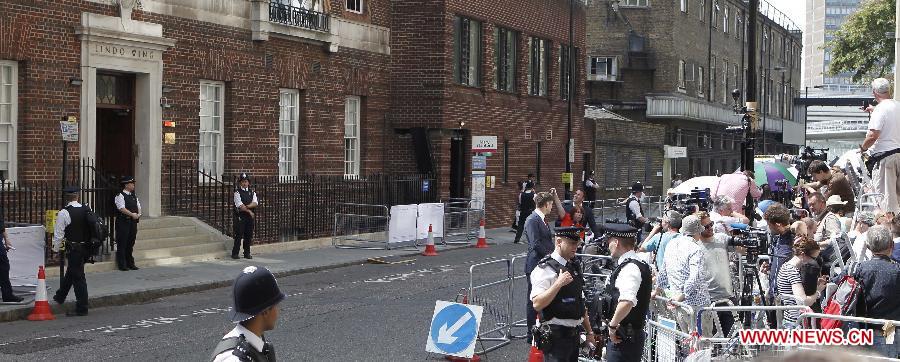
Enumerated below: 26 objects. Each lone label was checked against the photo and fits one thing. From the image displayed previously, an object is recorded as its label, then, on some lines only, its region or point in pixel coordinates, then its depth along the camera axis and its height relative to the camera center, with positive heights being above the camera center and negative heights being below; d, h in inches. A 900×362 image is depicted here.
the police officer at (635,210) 962.1 -38.1
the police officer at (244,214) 965.8 -45.6
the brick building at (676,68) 2416.3 +199.1
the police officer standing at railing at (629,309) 368.2 -44.7
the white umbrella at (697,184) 934.5 -15.7
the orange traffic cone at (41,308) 647.1 -82.9
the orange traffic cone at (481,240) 1232.2 -81.2
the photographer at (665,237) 516.7 -32.6
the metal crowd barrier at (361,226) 1158.3 -67.1
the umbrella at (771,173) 1386.6 -9.7
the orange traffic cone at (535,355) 422.0 -67.9
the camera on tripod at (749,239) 512.1 -32.8
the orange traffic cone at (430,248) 1106.7 -80.8
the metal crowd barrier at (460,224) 1256.8 -68.1
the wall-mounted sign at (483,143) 1368.1 +19.6
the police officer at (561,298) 378.0 -42.6
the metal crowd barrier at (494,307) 577.0 -71.8
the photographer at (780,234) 494.0 -28.3
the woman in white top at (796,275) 446.3 -41.0
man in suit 558.3 -33.0
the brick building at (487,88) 1357.0 +89.2
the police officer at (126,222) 824.9 -45.7
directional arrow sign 502.0 -70.5
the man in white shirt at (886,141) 510.6 +10.6
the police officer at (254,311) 214.1 -27.4
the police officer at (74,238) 661.3 -46.8
